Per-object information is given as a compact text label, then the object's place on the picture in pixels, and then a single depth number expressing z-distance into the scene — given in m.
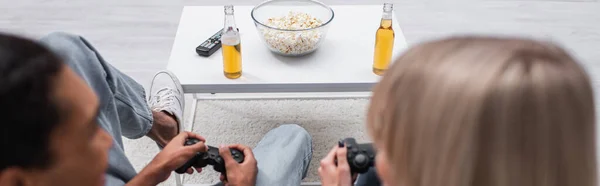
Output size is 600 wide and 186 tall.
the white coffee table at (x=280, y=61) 1.38
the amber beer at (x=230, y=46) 1.36
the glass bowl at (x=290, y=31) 1.44
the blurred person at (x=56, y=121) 0.51
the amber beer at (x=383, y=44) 1.38
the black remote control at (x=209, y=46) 1.48
